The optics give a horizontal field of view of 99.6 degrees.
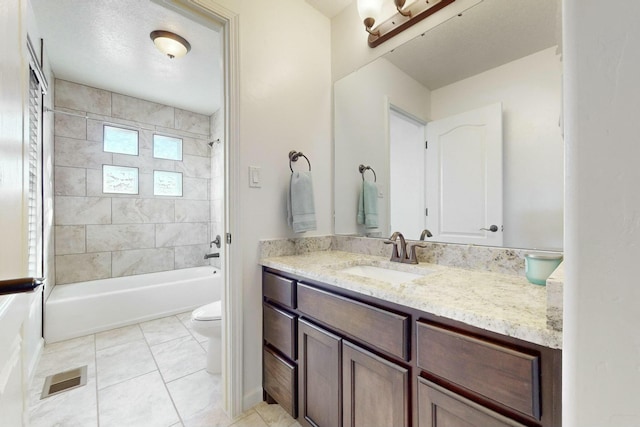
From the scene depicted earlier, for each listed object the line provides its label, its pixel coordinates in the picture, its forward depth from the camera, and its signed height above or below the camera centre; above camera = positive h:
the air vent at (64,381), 1.66 -1.09
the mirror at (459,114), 1.11 +0.49
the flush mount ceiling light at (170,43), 2.10 +1.35
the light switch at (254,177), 1.51 +0.20
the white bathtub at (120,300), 2.35 -0.86
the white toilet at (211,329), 1.81 -0.78
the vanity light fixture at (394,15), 1.42 +1.09
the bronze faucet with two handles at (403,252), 1.41 -0.22
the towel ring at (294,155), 1.68 +0.36
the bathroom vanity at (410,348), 0.65 -0.43
